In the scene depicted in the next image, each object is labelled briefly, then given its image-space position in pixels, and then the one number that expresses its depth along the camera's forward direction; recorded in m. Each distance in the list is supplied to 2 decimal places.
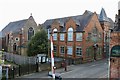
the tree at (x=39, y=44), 17.93
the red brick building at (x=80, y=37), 18.80
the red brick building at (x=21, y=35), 23.25
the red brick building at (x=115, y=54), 9.07
